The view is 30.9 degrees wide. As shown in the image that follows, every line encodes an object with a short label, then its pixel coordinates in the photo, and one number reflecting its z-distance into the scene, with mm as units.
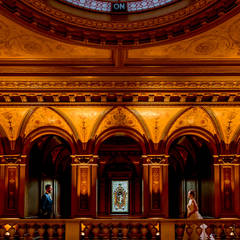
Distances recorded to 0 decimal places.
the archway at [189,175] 15703
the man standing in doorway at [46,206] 12000
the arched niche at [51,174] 15039
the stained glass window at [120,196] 20953
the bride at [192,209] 11422
